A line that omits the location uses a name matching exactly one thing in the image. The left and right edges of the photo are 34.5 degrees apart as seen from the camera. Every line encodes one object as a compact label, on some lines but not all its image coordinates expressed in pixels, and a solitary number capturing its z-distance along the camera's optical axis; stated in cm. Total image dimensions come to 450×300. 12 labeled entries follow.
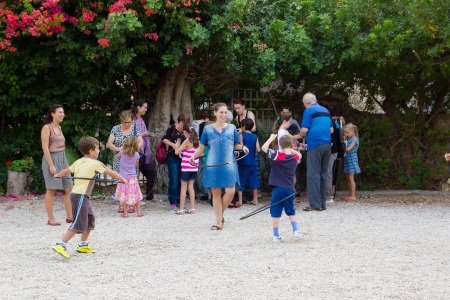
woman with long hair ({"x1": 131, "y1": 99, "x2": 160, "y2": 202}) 1166
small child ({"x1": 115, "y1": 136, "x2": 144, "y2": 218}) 1054
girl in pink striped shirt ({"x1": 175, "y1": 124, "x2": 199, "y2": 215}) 1082
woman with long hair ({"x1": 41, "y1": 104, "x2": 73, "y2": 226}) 950
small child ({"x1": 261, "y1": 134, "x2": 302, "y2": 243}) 839
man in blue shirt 1121
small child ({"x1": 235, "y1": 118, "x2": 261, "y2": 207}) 1185
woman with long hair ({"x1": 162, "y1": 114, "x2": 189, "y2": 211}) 1125
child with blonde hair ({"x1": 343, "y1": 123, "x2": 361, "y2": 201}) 1272
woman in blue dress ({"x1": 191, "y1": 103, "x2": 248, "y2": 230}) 914
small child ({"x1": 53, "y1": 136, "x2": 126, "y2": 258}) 757
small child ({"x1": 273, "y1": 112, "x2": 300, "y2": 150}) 937
